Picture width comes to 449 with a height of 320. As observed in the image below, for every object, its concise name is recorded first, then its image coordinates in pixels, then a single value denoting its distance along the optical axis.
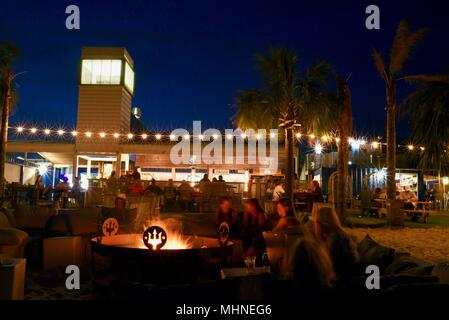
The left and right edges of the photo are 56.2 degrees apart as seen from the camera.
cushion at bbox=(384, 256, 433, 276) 3.07
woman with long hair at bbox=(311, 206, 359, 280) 3.73
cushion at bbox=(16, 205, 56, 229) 7.92
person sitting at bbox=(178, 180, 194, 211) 15.97
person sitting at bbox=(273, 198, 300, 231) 5.79
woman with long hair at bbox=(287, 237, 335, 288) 2.97
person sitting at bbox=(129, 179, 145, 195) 14.16
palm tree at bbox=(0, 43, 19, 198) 12.37
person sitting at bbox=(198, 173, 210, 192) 15.45
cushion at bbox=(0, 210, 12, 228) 6.84
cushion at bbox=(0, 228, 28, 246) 5.50
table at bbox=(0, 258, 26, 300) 3.70
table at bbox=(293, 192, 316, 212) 14.62
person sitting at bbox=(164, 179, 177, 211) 16.31
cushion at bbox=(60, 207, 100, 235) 6.68
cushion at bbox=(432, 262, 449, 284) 2.74
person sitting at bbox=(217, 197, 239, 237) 6.85
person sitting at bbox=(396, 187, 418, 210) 14.82
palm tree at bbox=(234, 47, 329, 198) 12.61
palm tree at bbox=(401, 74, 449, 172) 12.72
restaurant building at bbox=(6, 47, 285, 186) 20.58
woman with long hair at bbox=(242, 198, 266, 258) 6.49
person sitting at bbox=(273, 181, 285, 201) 13.75
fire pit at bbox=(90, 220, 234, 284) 4.61
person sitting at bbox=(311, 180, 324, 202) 13.30
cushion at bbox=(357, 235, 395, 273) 3.76
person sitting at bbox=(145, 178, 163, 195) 15.06
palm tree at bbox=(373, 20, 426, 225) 11.84
